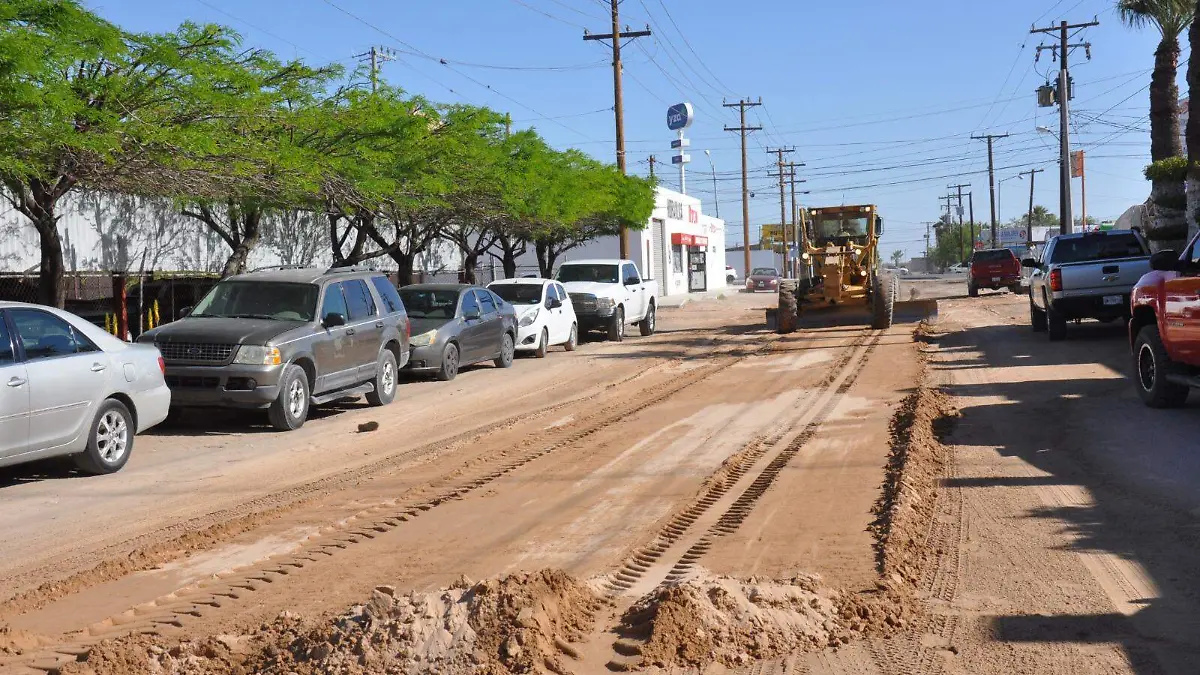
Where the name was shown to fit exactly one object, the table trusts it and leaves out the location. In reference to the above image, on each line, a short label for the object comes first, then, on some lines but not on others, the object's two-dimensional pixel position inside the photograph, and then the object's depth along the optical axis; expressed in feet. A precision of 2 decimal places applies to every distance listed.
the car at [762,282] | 230.89
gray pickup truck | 66.03
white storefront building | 201.26
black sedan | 60.13
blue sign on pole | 253.24
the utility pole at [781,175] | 309.42
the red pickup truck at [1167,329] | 36.78
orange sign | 194.05
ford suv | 42.57
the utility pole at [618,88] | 123.03
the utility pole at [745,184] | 233.76
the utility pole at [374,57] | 143.95
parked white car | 75.51
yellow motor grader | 85.35
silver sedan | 30.91
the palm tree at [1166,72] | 100.73
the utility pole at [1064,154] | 145.38
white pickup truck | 88.58
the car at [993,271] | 145.38
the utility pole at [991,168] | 315.76
